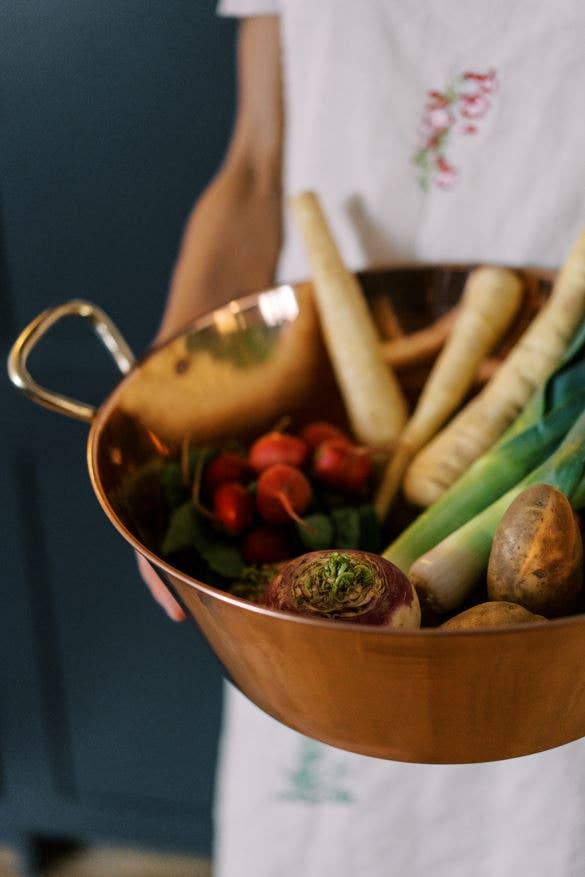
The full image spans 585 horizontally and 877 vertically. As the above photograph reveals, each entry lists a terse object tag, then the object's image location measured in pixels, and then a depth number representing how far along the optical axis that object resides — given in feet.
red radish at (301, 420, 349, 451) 2.15
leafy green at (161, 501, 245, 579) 1.86
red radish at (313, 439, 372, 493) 2.03
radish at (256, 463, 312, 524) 1.93
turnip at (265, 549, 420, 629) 1.41
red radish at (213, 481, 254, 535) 1.93
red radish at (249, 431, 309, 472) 2.03
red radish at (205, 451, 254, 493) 2.00
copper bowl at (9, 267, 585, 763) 1.21
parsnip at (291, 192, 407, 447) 2.22
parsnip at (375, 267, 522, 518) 2.18
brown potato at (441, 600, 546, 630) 1.44
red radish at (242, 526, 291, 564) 1.92
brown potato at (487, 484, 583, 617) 1.49
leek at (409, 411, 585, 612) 1.66
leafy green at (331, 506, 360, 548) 1.93
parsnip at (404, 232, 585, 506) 2.08
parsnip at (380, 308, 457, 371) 2.27
